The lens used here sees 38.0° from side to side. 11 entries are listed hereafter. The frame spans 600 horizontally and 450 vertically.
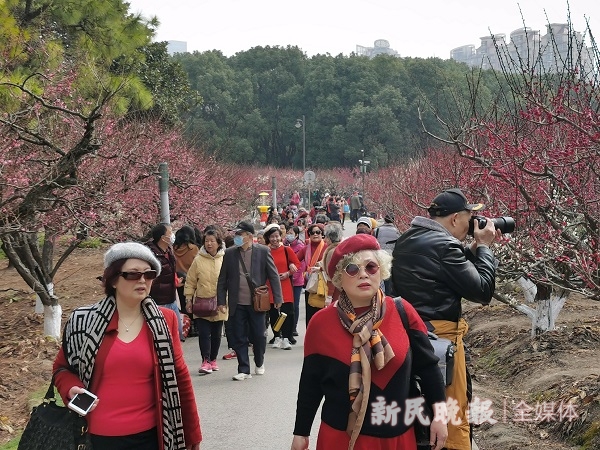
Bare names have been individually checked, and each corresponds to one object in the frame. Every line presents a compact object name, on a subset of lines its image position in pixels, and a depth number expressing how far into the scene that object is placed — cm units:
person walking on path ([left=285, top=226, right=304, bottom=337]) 1258
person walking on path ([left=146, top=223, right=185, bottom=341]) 943
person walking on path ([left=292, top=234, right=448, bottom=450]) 370
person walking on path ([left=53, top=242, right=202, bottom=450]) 401
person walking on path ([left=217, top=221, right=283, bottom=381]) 948
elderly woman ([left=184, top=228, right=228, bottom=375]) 991
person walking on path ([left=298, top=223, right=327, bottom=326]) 1150
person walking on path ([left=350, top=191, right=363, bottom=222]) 4062
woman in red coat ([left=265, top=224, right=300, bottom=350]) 1170
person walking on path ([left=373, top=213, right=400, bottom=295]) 1049
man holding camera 443
